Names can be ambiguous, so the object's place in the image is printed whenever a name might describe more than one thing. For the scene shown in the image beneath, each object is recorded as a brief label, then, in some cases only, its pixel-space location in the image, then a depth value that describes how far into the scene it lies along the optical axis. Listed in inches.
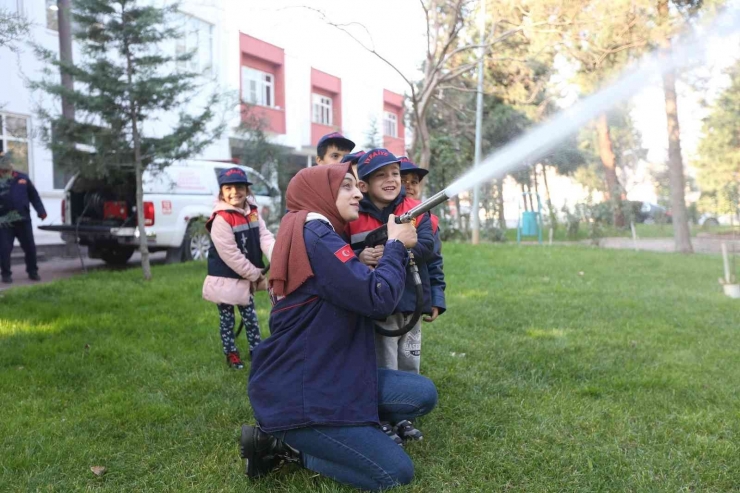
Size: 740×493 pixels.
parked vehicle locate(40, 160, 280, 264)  415.4
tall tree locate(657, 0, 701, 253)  590.1
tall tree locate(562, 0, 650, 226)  415.2
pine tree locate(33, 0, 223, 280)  338.3
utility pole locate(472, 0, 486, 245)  593.0
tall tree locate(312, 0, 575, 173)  446.9
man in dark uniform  367.9
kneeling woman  114.1
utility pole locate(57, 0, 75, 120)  343.9
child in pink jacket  200.5
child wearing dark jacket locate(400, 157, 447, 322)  153.6
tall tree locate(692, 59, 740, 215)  1033.5
